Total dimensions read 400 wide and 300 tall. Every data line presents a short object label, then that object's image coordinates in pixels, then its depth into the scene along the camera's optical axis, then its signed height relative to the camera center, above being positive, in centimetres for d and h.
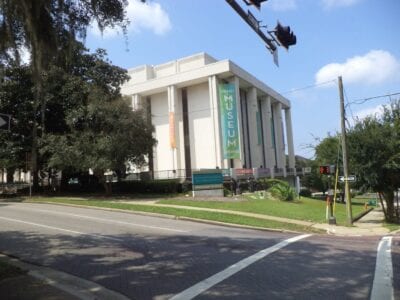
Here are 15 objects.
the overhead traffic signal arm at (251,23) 849 +339
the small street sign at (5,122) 775 +137
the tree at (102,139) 3216 +414
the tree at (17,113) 3644 +708
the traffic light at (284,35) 924 +312
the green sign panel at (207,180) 3167 +64
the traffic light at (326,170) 2228 +68
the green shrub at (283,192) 3115 -45
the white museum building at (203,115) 5312 +968
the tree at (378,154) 2420 +144
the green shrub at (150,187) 3712 +51
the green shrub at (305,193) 5731 -112
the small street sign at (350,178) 2189 +19
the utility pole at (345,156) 2155 +128
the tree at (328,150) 2819 +224
